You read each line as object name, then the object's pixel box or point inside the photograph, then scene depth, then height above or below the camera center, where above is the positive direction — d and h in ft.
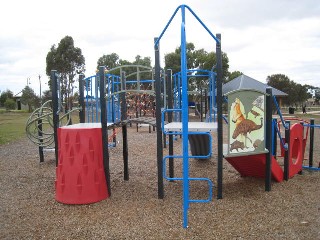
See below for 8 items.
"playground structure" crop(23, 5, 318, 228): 13.56 -1.36
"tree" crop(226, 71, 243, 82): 114.23 +10.58
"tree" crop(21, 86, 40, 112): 151.64 +4.14
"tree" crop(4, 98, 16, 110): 167.12 +1.45
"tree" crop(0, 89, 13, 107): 207.82 +8.01
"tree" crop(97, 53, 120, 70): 131.44 +19.44
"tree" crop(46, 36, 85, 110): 121.39 +18.72
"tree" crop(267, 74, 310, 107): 156.70 +8.39
